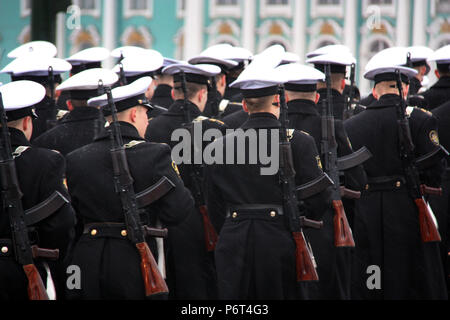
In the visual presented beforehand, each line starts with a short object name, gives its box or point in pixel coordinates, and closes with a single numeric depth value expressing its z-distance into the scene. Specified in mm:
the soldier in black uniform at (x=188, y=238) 14602
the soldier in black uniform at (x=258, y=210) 11875
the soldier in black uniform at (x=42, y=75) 16234
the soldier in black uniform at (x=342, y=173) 13750
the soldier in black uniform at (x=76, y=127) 14367
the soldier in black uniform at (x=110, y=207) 11539
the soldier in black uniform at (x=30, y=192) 11047
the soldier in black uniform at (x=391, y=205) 14617
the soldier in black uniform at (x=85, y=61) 18078
